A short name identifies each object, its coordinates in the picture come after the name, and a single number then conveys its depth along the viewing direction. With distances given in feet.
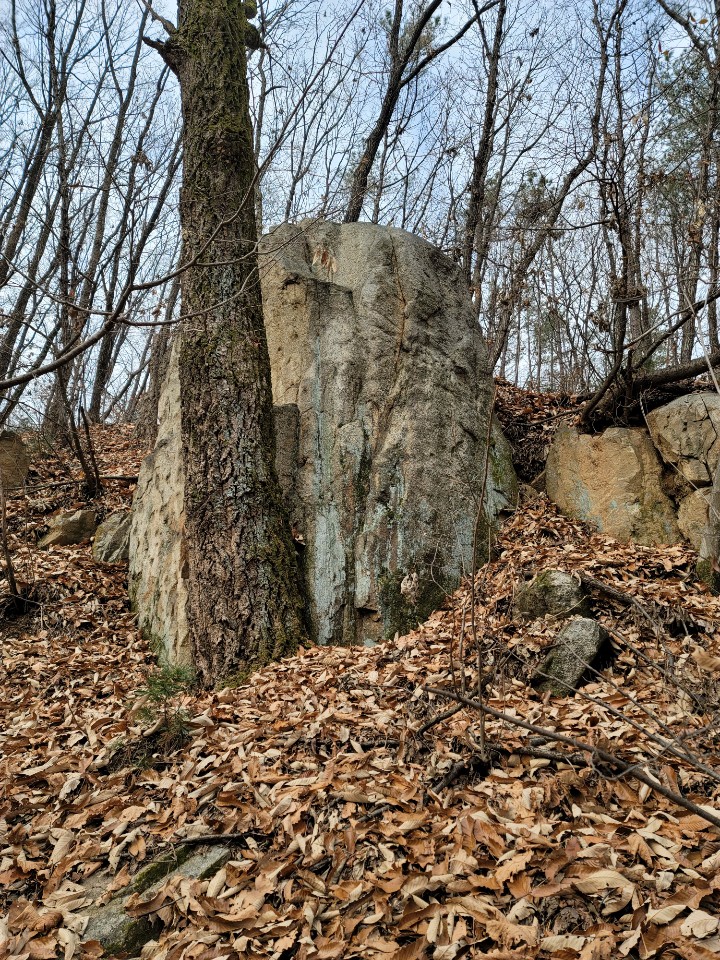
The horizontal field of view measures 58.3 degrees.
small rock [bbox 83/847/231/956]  8.80
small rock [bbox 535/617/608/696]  13.03
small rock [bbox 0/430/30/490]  27.35
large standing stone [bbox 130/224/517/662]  18.17
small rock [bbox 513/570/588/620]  15.23
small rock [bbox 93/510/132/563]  23.03
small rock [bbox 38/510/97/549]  23.61
